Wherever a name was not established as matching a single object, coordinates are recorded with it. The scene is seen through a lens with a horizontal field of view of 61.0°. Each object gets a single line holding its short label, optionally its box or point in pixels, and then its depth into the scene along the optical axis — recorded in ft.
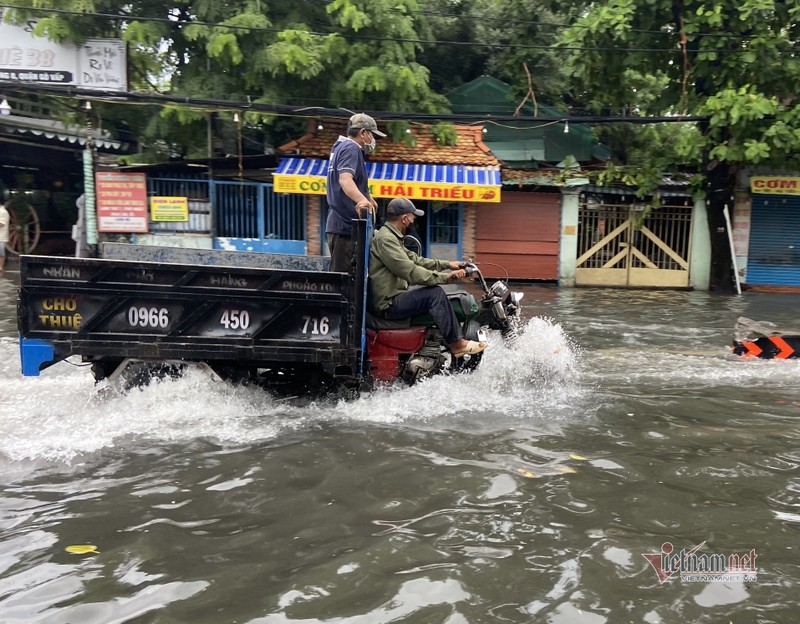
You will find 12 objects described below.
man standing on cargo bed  17.42
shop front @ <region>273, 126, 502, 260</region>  48.39
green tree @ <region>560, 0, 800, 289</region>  41.81
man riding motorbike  17.81
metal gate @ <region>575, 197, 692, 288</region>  55.01
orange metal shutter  54.70
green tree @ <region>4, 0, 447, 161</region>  42.93
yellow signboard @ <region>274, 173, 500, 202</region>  48.11
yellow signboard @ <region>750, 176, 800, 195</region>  52.08
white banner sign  46.80
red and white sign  50.62
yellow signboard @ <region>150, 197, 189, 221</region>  51.37
